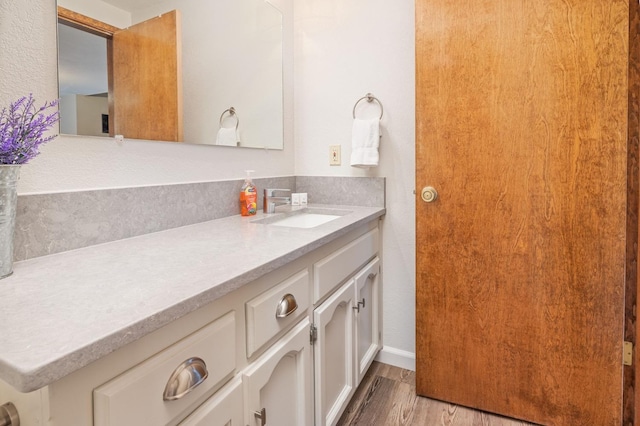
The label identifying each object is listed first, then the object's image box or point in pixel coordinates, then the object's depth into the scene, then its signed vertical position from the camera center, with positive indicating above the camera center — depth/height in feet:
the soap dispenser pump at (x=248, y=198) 5.04 -0.04
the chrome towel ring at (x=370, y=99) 5.78 +1.54
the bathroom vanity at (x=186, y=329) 1.52 -0.75
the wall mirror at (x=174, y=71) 3.22 +1.42
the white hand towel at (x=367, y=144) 5.52 +0.77
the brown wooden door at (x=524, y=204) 4.17 -0.14
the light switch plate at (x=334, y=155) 6.16 +0.67
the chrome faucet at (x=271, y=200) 5.43 -0.08
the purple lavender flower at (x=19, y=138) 2.26 +0.39
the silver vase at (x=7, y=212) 2.28 -0.10
